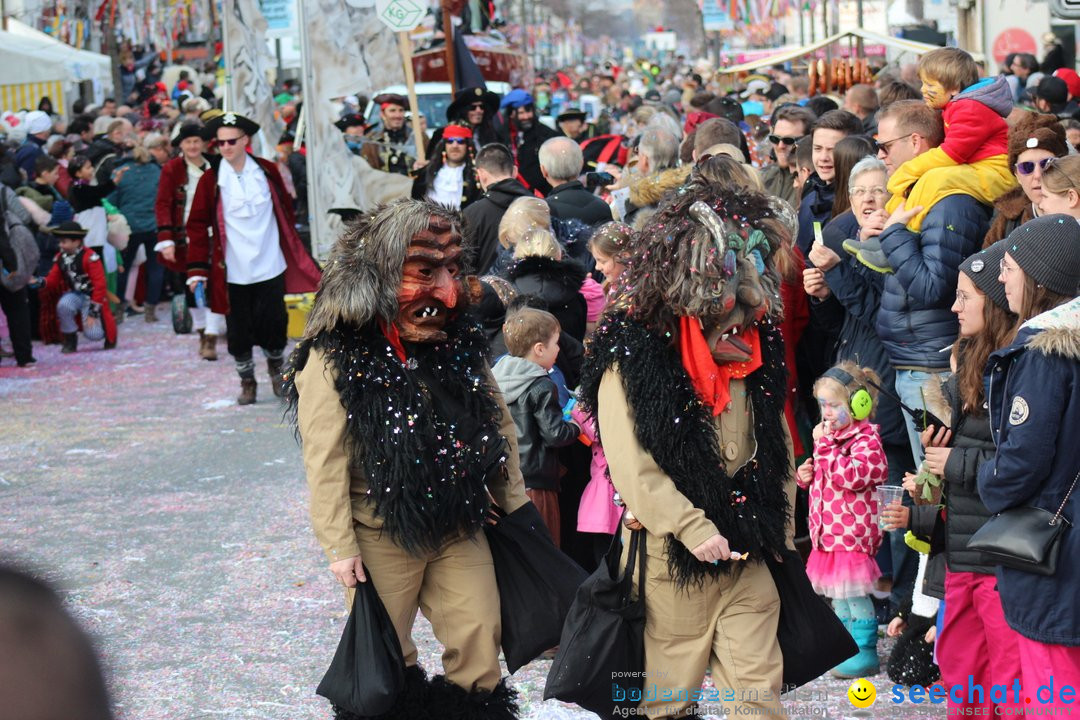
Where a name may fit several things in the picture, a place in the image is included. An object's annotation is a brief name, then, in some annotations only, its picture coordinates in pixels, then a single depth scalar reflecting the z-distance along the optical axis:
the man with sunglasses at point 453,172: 18.44
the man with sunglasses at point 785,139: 14.03
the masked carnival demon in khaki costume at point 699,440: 6.77
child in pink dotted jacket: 8.88
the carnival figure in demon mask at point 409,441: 7.25
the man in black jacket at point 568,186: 14.07
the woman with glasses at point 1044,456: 6.44
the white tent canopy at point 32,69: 44.26
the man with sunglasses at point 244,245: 17.28
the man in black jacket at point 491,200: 14.29
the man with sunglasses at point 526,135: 21.60
